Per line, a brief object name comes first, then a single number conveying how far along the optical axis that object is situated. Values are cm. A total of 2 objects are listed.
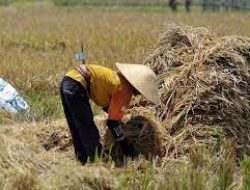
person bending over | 1002
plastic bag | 1318
